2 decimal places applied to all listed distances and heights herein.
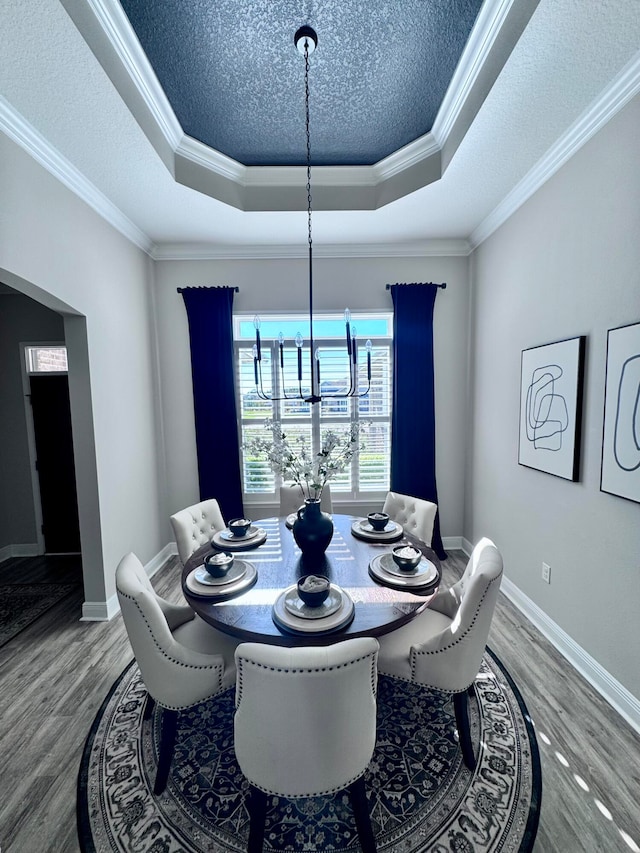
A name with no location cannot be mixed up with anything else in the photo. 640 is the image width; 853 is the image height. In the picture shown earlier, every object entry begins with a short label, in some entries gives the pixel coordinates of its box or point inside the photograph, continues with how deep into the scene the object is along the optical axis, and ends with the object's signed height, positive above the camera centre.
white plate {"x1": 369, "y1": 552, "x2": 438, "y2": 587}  1.72 -0.90
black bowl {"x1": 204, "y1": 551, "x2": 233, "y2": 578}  1.77 -0.85
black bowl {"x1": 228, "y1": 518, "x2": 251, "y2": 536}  2.31 -0.86
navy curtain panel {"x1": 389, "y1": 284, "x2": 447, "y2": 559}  3.63 +0.00
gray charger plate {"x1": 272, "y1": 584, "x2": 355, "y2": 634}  1.38 -0.90
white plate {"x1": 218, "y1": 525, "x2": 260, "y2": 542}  2.27 -0.91
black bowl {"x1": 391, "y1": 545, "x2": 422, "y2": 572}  1.79 -0.83
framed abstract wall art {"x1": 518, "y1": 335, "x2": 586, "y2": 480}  2.20 -0.09
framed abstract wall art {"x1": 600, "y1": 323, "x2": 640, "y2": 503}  1.78 -0.12
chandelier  1.72 +0.48
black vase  1.95 -0.74
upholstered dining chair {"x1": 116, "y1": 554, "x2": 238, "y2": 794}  1.43 -1.13
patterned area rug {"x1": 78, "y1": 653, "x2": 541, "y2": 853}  1.34 -1.68
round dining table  1.40 -0.93
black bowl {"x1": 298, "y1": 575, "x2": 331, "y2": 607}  1.48 -0.83
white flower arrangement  2.01 -0.37
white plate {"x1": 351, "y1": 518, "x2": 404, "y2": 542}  2.22 -0.89
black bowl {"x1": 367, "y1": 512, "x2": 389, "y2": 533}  2.32 -0.83
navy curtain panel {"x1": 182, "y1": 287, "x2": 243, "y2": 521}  3.65 +0.04
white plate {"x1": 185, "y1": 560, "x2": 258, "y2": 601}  1.65 -0.91
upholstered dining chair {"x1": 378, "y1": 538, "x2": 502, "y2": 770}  1.50 -1.15
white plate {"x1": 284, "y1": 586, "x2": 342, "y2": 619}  1.45 -0.89
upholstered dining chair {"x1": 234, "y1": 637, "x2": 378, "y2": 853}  1.04 -0.99
